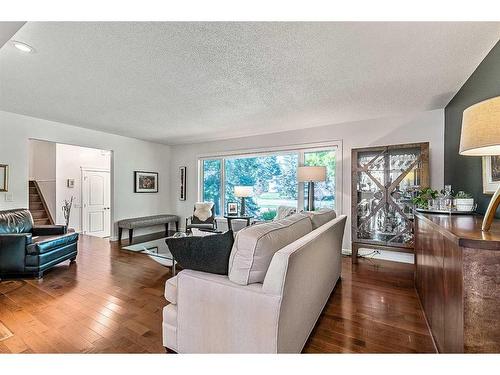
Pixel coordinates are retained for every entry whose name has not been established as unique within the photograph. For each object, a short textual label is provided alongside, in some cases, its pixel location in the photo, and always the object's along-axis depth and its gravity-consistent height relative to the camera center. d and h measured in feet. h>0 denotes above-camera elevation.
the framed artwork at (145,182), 18.51 +0.50
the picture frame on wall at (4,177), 11.80 +0.58
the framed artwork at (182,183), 20.51 +0.42
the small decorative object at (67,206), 16.26 -1.33
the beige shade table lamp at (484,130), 3.34 +0.85
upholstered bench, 16.37 -2.53
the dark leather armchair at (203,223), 16.29 -2.54
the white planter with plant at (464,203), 6.81 -0.47
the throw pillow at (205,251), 4.78 -1.30
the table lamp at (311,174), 12.93 +0.73
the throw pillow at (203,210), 17.12 -1.62
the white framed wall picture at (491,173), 6.10 +0.36
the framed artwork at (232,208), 17.49 -1.51
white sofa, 4.06 -2.16
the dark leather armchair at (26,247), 9.61 -2.50
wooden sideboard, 3.35 -1.57
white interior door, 19.44 -1.23
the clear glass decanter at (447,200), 6.88 -0.42
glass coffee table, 10.03 -3.09
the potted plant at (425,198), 8.40 -0.41
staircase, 18.21 -1.39
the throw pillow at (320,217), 7.56 -1.03
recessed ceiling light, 6.29 +3.87
